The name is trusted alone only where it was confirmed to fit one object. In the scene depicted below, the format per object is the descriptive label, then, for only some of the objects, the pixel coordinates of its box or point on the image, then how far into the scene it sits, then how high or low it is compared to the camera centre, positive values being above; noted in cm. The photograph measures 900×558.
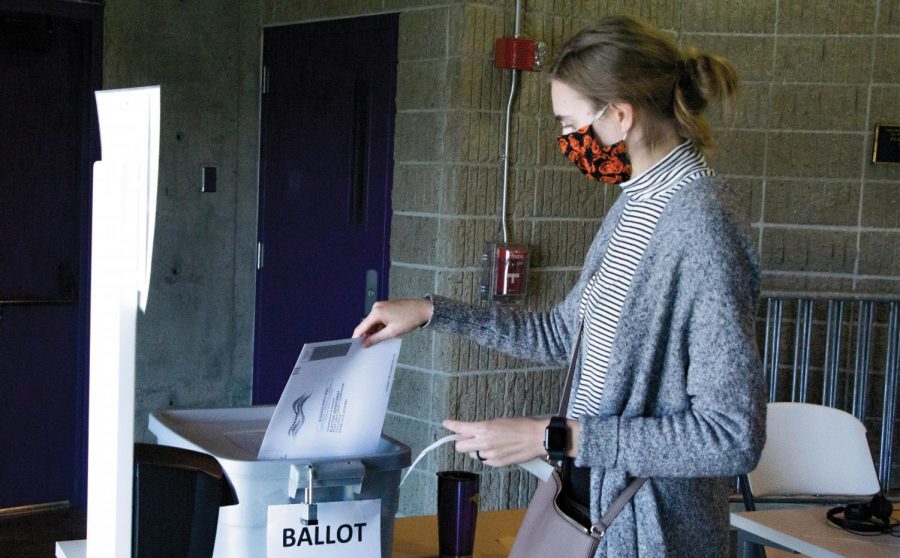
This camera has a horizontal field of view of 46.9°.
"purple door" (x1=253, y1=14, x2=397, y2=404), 411 +6
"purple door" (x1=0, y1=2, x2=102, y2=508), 424 -25
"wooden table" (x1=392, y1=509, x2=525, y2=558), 190 -64
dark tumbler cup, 174 -52
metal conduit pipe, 379 +23
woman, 132 -14
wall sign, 431 +31
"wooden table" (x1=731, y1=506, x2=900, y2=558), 203 -65
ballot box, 137 -38
